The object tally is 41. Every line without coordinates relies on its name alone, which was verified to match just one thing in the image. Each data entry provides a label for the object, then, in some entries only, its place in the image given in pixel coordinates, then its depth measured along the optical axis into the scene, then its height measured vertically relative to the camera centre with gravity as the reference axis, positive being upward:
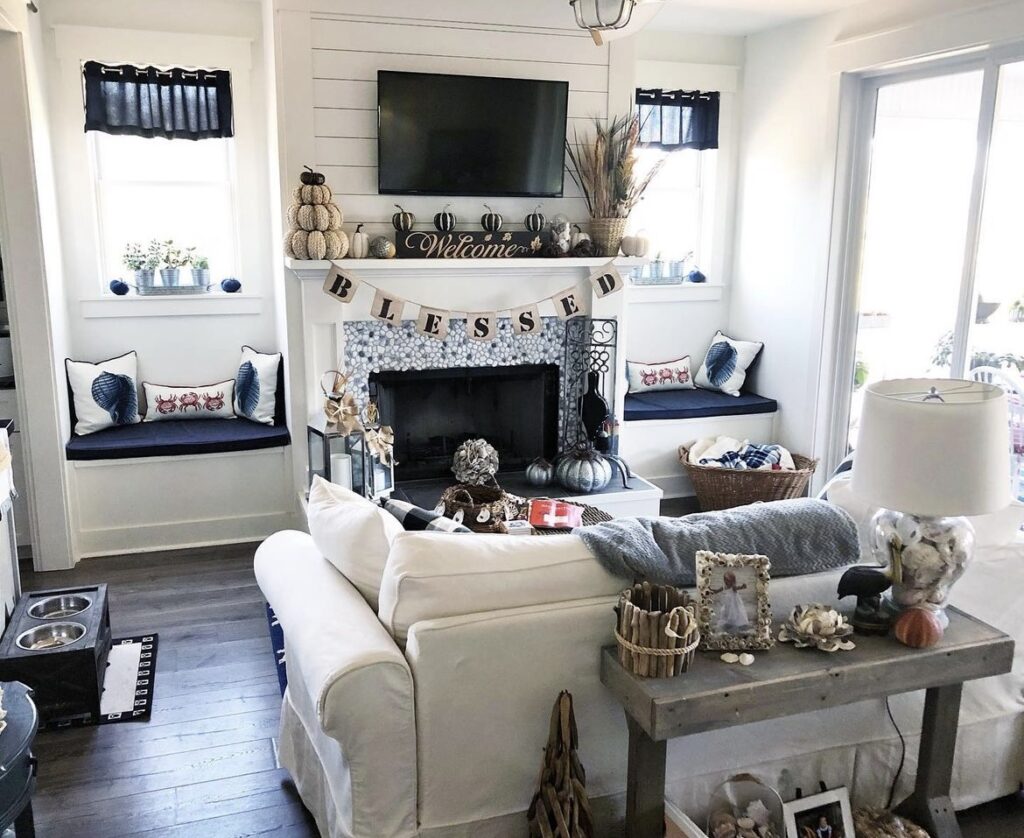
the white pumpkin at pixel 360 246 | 4.19 -0.02
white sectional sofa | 1.92 -0.95
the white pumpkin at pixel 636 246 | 4.57 -0.01
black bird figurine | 2.10 -0.78
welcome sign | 4.34 -0.01
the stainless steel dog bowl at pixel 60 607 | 3.03 -1.19
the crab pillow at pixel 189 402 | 4.76 -0.82
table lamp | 1.97 -0.49
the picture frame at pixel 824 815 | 2.15 -1.31
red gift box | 3.75 -1.09
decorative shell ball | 4.48 -1.05
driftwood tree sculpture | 1.92 -1.11
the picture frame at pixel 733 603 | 2.02 -0.76
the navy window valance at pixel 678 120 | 5.30 +0.71
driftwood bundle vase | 1.88 -0.79
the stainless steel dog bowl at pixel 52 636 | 2.87 -1.23
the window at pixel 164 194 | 4.71 +0.24
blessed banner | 4.16 -0.30
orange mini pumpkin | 2.04 -0.83
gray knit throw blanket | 2.11 -0.68
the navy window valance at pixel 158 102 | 4.46 +0.66
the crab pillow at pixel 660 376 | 5.45 -0.76
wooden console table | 1.84 -0.90
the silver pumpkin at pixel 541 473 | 4.59 -1.11
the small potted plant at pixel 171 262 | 4.84 -0.11
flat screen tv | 4.21 +0.49
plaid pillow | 2.63 -0.79
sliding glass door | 3.97 +0.06
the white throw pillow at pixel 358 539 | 2.25 -0.72
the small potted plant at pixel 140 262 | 4.79 -0.11
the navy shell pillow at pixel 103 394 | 4.50 -0.74
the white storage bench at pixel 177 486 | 4.33 -1.16
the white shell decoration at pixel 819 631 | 2.02 -0.83
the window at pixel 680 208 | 5.53 +0.21
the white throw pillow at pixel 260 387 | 4.73 -0.73
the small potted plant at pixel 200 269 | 4.89 -0.15
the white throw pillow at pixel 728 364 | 5.45 -0.69
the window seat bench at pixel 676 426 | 5.12 -0.99
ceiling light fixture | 2.72 +0.67
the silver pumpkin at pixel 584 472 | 4.48 -1.08
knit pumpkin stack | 4.04 +0.08
